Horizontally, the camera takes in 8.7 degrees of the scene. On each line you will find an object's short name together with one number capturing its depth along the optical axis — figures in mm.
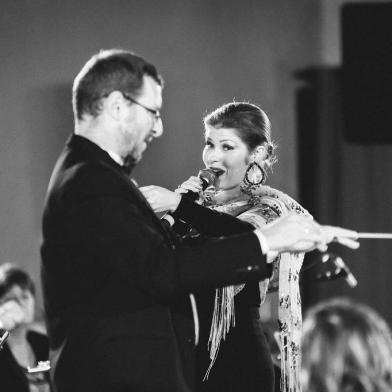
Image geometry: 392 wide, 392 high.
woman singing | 6901
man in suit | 6221
